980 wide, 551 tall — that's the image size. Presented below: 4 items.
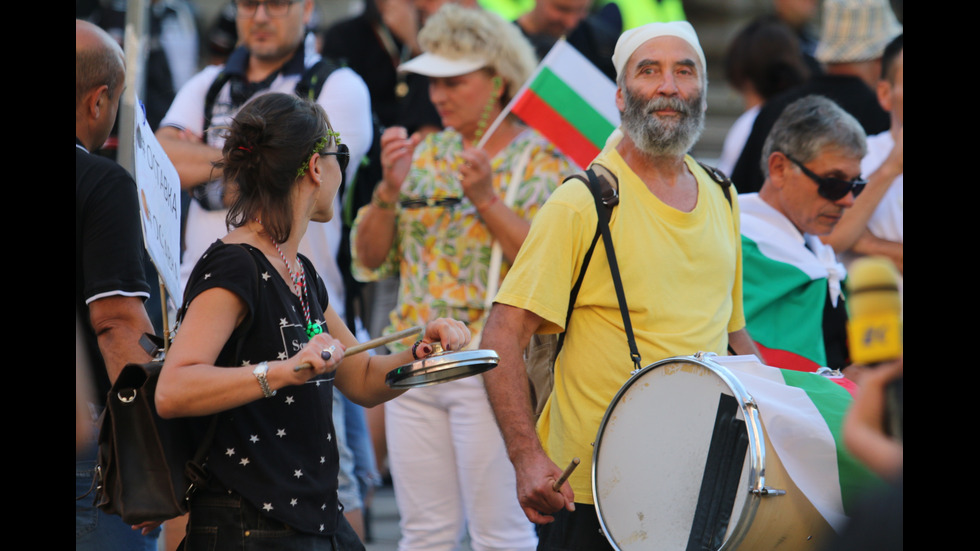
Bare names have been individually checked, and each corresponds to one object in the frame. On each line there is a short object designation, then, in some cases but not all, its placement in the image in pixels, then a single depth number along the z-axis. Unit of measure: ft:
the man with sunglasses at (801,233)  28.48
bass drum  19.44
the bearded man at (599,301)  22.27
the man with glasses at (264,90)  32.09
